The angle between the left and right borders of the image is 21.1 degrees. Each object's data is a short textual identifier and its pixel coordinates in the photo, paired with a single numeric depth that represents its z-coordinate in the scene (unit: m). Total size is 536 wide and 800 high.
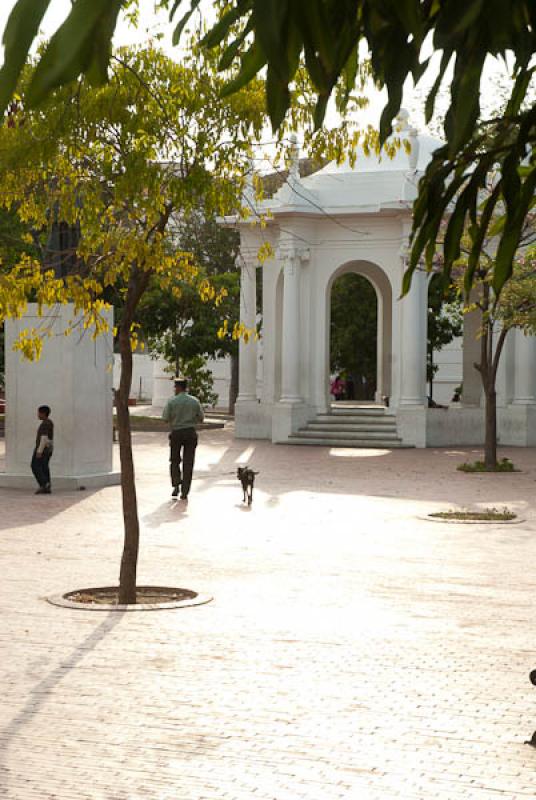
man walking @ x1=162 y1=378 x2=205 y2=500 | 20.14
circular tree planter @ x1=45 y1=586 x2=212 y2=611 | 10.57
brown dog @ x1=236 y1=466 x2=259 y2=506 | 19.39
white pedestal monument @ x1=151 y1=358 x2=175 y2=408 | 58.91
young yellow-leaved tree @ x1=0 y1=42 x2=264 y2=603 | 10.77
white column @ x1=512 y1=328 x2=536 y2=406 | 35.16
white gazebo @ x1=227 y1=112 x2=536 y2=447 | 34.69
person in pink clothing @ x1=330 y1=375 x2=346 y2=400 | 50.20
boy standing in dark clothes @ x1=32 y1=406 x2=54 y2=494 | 20.95
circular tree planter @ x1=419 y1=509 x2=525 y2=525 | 17.27
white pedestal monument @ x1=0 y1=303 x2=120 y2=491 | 22.00
